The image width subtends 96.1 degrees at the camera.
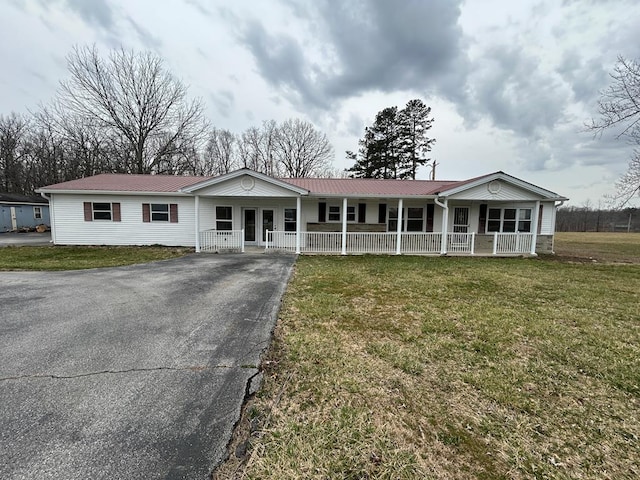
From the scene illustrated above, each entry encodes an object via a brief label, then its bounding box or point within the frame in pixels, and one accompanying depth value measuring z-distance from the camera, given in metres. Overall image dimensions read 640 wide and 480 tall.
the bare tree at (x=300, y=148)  32.66
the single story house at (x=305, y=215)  12.09
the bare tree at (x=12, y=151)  27.88
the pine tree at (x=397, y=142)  28.89
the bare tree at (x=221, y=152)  32.69
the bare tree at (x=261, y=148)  33.09
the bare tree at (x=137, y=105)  22.50
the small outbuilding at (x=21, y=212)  20.66
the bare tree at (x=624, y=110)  13.88
